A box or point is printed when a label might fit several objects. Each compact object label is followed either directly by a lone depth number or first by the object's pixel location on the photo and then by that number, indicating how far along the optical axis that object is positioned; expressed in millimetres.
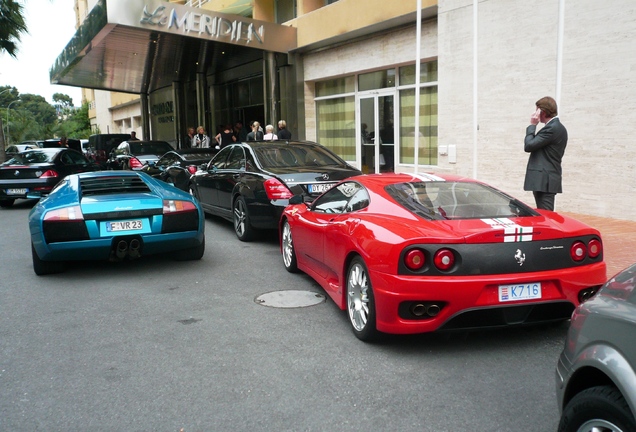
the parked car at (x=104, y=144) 26562
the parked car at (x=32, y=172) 14914
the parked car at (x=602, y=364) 2209
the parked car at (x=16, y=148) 36094
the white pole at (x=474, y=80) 9562
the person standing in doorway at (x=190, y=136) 23017
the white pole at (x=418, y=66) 9686
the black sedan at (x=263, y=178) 8758
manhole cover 5973
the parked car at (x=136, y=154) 17688
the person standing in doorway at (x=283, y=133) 16219
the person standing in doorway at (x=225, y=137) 20078
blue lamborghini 6777
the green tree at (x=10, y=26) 24359
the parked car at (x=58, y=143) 31219
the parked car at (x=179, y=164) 13195
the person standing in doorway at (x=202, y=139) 21516
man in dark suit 7168
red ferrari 4285
